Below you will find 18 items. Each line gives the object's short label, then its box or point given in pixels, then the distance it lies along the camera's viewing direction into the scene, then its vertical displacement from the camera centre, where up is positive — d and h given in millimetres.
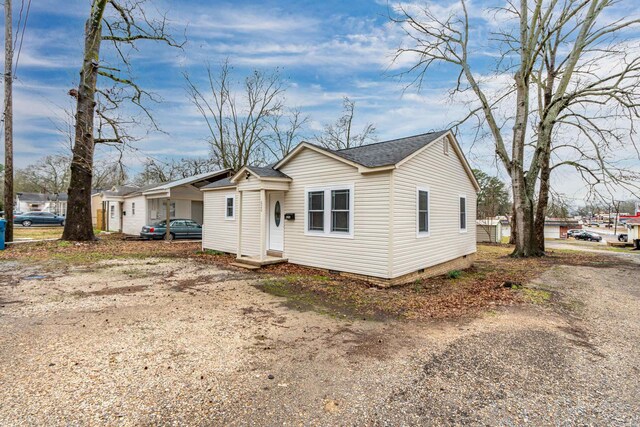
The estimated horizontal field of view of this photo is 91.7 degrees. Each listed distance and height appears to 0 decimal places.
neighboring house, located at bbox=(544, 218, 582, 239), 46062 -1962
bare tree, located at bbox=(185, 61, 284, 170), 28562 +9640
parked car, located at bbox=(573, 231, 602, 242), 44444 -3013
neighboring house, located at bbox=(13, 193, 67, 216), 47312 +1817
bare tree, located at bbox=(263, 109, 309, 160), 30484 +8381
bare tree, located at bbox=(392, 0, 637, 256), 14055 +7041
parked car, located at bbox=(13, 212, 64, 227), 28375 -489
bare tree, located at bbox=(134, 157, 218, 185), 35688 +5433
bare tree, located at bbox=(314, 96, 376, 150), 31141 +8303
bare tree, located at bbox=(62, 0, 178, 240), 14930 +6017
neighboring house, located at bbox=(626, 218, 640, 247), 24775 -1220
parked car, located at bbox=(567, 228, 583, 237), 50769 -2691
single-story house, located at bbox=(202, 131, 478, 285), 7898 +179
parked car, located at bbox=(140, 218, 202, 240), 18717 -960
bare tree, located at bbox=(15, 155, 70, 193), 51656 +6538
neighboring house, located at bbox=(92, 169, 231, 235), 18766 +753
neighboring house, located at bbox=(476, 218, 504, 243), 23828 -1276
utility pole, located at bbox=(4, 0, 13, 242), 13727 +5199
